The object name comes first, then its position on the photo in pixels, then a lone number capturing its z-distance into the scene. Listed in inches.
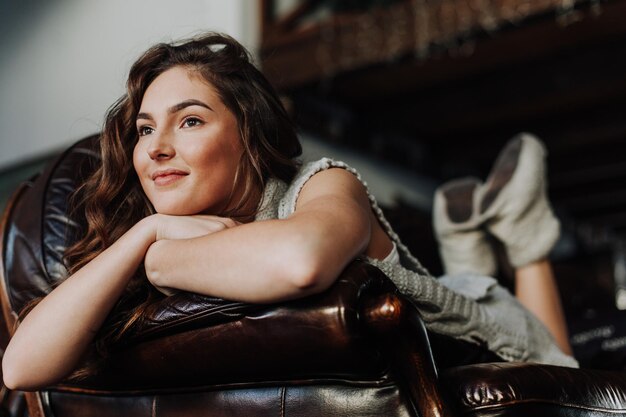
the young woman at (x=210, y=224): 35.9
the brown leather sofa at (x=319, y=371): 33.5
